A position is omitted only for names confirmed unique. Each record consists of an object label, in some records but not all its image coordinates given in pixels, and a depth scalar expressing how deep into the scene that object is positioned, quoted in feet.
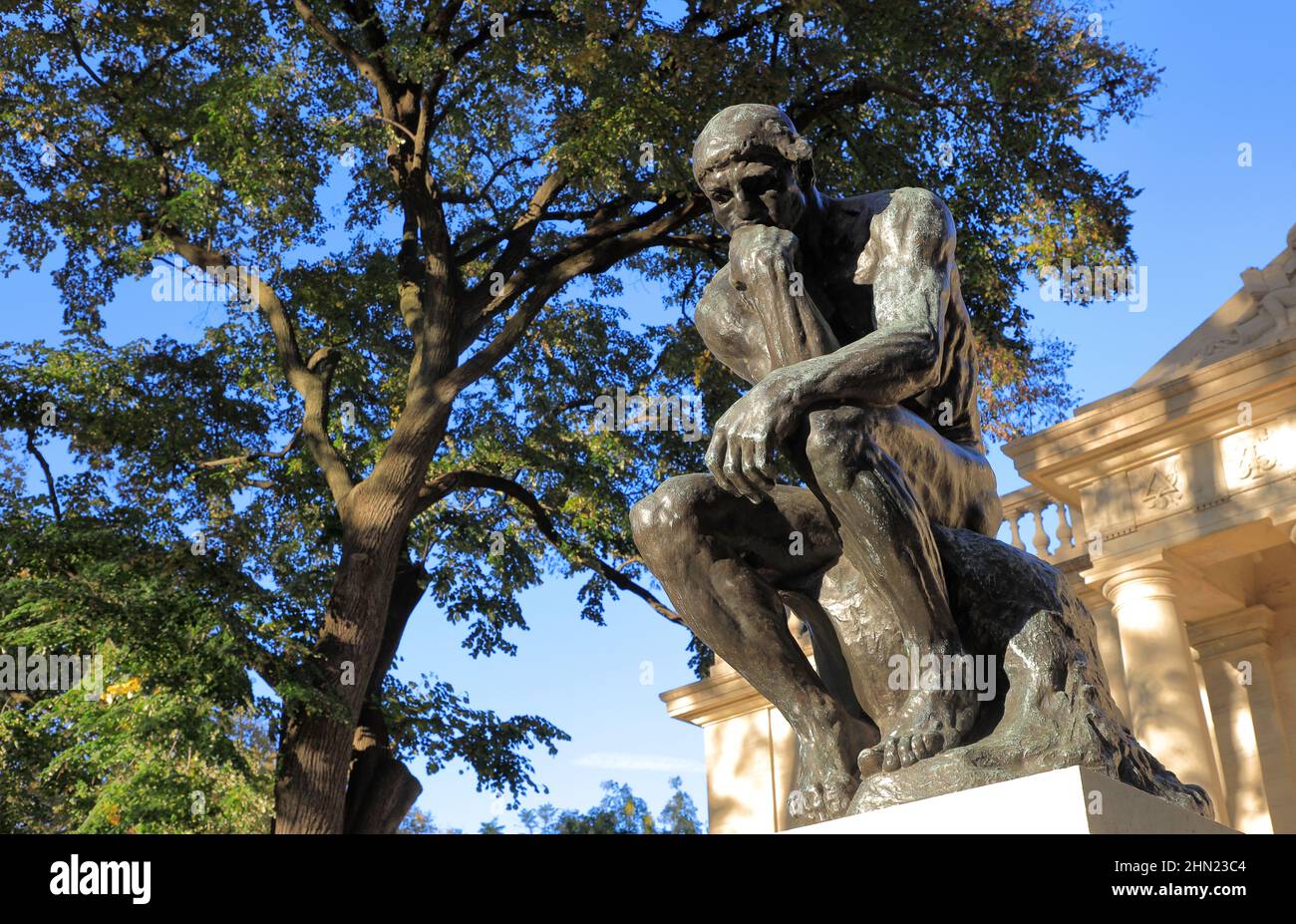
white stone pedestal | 8.75
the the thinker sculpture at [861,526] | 10.53
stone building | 44.68
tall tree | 44.57
